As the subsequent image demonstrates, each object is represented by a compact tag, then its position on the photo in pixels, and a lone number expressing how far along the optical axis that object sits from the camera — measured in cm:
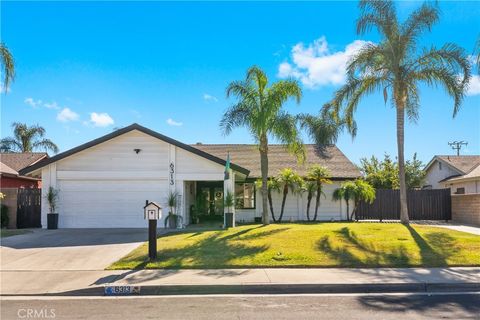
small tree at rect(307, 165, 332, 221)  2202
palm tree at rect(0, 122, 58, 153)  4294
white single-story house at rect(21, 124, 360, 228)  1919
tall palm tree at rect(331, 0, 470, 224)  1667
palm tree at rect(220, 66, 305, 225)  1753
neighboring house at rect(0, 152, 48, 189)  2665
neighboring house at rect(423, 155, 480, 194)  2625
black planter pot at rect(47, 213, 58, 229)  1866
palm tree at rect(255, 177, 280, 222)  2161
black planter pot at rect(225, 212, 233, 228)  1830
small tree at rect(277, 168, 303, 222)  2145
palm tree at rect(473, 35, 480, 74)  1449
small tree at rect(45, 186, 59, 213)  1875
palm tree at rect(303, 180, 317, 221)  2224
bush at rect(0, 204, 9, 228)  1953
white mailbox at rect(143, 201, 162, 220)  1106
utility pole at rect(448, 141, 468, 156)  4858
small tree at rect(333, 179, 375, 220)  2206
